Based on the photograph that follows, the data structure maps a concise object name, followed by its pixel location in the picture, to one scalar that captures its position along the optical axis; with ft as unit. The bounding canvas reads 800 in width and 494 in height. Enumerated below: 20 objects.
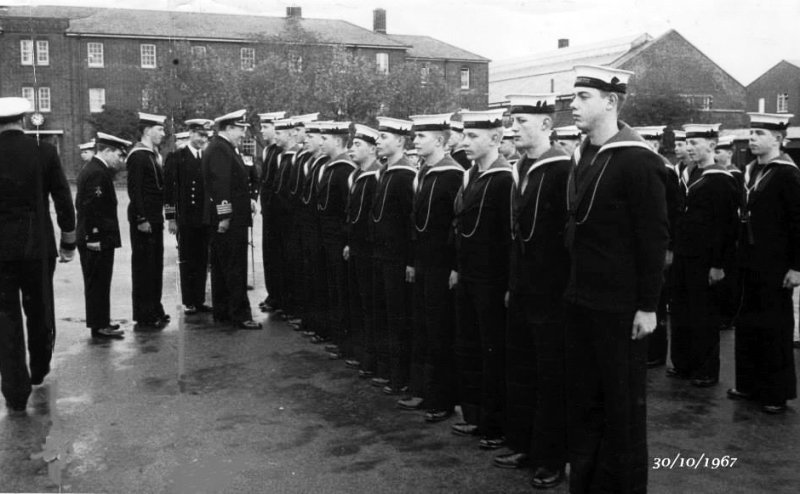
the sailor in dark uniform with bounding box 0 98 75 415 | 21.15
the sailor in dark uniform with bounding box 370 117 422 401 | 23.26
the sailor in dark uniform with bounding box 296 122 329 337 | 29.94
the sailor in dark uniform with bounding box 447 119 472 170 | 33.46
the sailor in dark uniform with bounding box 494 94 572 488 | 16.93
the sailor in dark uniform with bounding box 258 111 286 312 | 35.19
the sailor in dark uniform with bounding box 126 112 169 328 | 32.91
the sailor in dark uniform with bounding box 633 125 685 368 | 25.91
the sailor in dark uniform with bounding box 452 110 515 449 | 19.10
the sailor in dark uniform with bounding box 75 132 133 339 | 30.35
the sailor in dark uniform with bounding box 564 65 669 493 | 14.70
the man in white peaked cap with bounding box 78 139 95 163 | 44.48
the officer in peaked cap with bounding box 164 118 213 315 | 35.58
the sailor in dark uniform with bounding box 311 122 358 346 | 27.61
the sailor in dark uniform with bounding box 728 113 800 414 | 22.17
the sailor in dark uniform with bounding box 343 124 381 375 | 25.17
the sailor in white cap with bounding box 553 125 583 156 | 30.78
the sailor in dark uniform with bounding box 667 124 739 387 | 25.05
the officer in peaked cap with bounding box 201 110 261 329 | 32.40
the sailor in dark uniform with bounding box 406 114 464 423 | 21.30
